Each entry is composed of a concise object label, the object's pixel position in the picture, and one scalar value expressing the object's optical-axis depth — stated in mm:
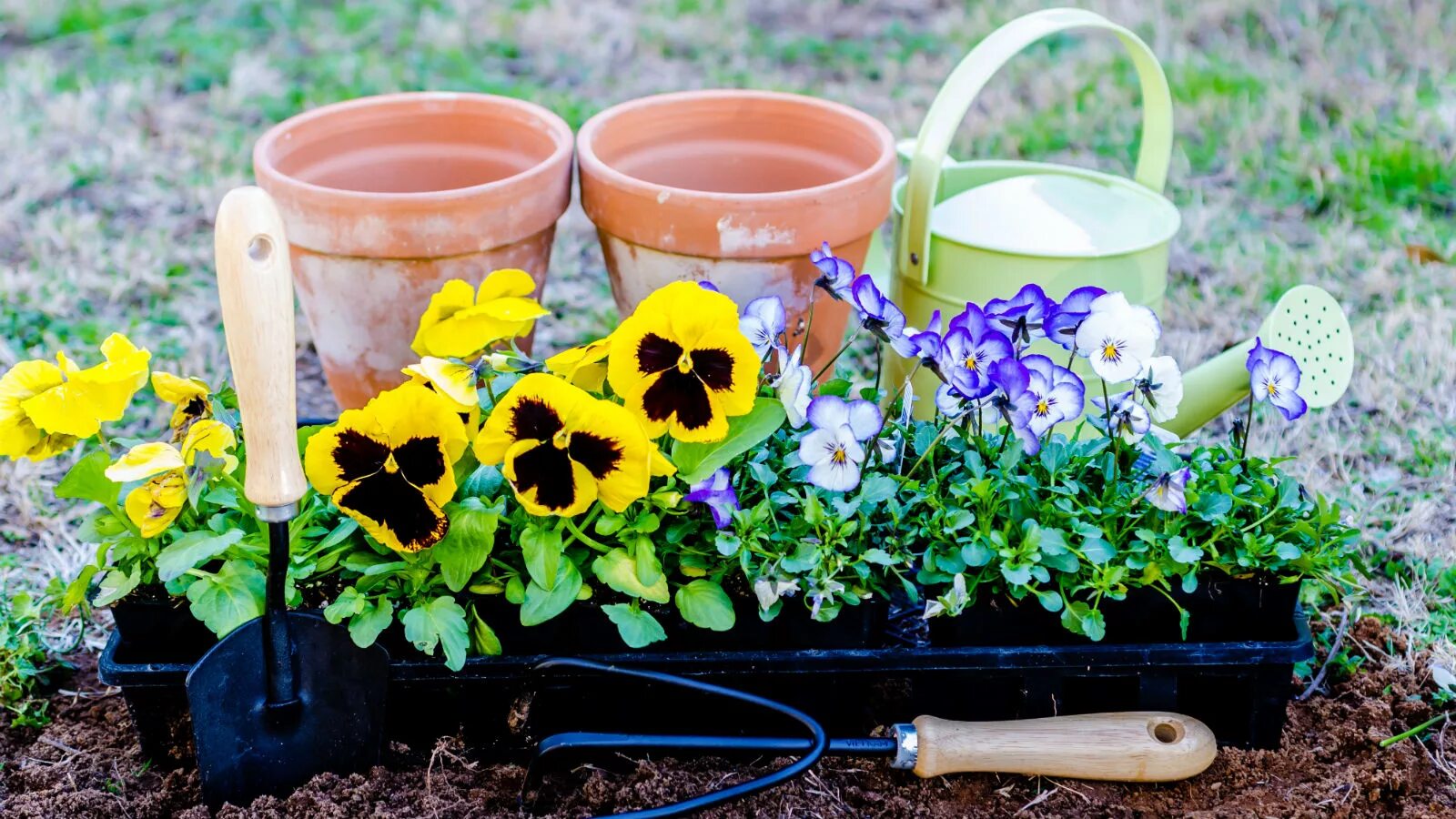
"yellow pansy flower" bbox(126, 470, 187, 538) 1096
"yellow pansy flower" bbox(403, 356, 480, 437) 1093
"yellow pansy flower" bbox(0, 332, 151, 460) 1109
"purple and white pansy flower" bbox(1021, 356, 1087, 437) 1144
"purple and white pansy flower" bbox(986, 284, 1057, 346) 1185
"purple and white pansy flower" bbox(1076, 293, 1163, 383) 1129
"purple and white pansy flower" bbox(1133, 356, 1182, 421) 1146
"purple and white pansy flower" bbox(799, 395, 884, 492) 1108
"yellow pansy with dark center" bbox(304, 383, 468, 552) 1080
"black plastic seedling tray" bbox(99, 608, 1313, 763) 1175
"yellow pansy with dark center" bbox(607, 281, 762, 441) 1100
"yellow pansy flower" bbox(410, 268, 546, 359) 1261
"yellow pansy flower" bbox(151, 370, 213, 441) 1165
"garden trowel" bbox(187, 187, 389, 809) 1011
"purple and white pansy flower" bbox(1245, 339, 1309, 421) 1182
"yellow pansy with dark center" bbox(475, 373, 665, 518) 1056
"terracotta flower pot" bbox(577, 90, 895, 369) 1426
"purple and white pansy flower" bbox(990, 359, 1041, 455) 1115
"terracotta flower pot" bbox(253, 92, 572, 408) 1443
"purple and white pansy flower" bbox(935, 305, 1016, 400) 1131
